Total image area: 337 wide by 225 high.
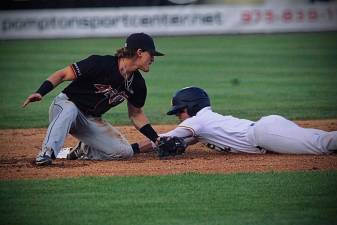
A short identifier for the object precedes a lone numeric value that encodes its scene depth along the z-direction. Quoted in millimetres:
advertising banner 54500
